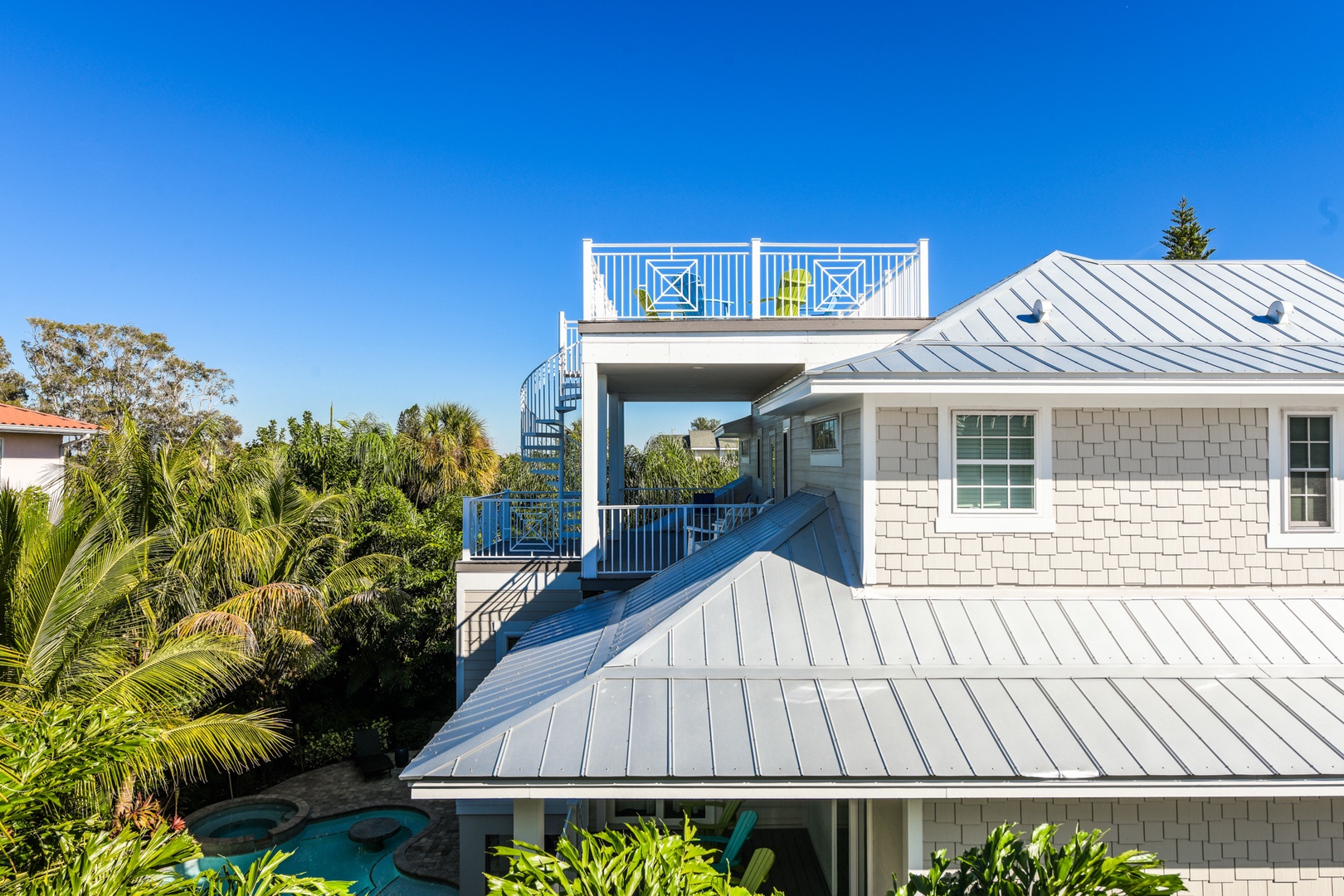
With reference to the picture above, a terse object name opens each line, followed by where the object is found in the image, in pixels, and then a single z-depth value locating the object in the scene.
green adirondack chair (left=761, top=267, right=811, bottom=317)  10.15
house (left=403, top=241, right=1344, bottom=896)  4.91
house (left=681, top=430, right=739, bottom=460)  45.26
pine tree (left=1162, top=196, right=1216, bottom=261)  26.94
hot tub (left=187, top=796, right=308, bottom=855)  9.86
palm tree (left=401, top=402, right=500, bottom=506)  25.48
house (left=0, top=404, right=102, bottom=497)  17.52
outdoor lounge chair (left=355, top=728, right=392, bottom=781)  12.42
